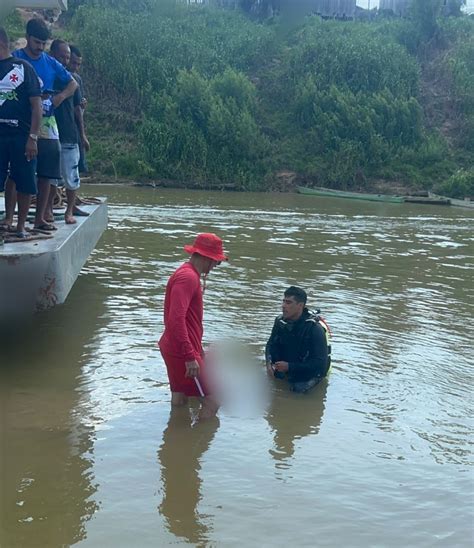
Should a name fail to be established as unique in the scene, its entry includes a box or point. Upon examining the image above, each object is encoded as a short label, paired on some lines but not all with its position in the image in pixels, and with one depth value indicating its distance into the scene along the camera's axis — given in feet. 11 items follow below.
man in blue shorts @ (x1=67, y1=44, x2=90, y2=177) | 25.30
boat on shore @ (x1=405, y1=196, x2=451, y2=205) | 94.02
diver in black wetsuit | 18.81
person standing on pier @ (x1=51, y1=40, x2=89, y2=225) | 23.41
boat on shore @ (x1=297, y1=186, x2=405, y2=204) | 93.20
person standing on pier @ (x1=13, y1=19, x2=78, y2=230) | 20.29
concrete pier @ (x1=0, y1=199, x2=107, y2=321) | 16.78
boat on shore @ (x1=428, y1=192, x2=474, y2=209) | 89.96
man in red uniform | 15.74
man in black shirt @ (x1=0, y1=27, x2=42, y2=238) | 18.81
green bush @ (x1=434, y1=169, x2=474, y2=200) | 110.52
